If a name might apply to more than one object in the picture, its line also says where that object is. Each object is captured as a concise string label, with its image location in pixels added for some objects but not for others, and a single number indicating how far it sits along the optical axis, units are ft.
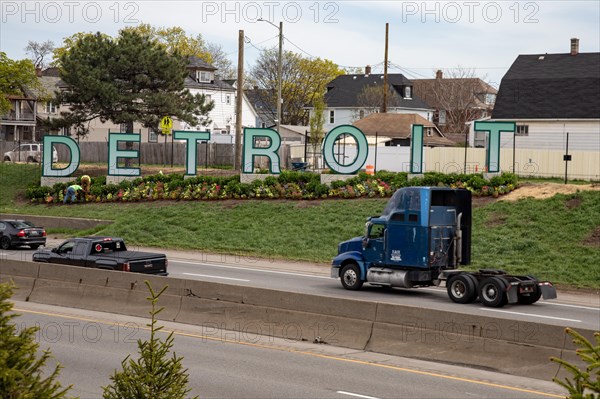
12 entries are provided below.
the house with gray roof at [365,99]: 323.98
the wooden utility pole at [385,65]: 206.84
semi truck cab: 75.87
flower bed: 124.26
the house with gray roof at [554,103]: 183.83
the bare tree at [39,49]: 447.75
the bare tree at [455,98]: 331.16
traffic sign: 171.23
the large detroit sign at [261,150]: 128.77
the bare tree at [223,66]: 421.59
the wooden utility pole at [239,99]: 153.69
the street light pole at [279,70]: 172.04
